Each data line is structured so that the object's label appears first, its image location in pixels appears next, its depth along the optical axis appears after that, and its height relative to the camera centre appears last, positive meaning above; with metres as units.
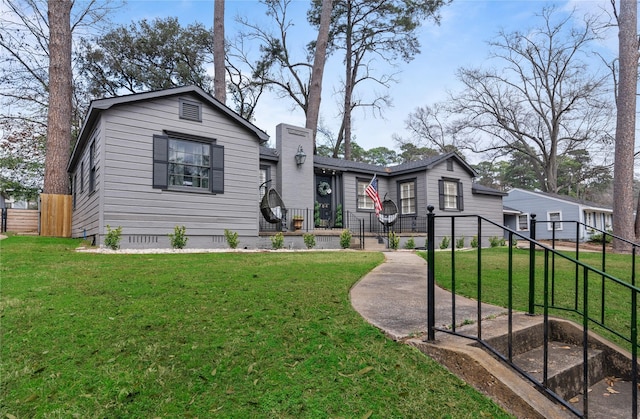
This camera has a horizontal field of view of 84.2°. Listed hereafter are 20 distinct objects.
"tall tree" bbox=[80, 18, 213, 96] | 18.77 +8.65
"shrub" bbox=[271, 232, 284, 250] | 9.78 -0.73
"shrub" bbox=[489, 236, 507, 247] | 14.08 -1.02
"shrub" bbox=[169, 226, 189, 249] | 8.29 -0.59
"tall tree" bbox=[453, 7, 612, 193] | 22.77 +8.39
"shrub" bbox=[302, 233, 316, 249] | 10.57 -0.75
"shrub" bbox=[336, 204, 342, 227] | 13.69 -0.05
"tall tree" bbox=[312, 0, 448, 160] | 20.11 +10.84
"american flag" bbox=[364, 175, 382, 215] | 12.17 +0.76
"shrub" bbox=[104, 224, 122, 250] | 7.44 -0.52
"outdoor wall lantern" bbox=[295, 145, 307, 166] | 12.17 +1.99
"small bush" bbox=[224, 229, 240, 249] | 9.12 -0.63
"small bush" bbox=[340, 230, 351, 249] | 11.17 -0.75
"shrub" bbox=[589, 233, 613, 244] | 16.17 -1.04
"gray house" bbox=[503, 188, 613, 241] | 22.14 +0.38
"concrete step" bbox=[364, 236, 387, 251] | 12.27 -0.98
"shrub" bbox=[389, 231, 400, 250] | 11.93 -0.85
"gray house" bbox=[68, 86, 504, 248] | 8.06 +1.09
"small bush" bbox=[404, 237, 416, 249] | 12.48 -0.99
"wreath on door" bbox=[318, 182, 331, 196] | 13.72 +1.02
